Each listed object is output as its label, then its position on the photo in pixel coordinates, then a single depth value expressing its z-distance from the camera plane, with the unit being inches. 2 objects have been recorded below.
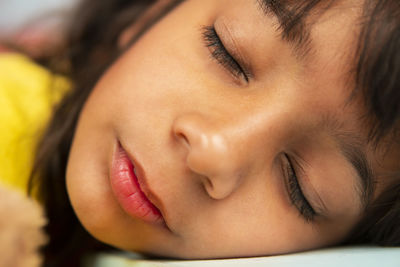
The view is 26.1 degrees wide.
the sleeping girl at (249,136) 11.1
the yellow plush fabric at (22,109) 13.0
